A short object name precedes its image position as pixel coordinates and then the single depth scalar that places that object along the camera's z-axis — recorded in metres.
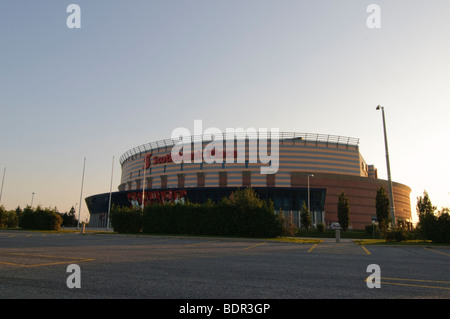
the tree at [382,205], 51.12
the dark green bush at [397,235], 24.02
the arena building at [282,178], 58.81
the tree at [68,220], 71.28
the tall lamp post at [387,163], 24.15
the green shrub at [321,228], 44.60
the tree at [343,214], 52.84
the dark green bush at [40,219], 40.75
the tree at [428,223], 22.88
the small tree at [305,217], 51.00
